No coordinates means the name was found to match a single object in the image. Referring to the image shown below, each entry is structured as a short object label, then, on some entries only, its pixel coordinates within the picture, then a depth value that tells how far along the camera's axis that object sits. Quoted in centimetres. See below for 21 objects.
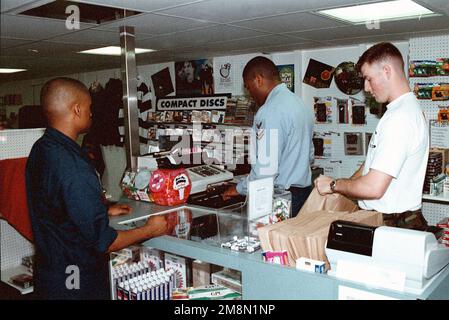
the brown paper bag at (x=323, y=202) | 245
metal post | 387
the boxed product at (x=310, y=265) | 184
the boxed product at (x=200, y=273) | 251
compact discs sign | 635
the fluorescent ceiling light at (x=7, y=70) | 745
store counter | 172
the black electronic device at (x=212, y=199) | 280
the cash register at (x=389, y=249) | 165
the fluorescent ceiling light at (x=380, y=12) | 306
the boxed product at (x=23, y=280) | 353
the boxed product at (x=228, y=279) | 233
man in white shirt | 219
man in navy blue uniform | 200
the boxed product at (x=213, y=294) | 227
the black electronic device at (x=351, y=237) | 174
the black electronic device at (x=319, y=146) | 571
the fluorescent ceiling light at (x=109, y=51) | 509
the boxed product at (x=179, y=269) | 255
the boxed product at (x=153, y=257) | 269
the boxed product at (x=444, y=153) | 453
